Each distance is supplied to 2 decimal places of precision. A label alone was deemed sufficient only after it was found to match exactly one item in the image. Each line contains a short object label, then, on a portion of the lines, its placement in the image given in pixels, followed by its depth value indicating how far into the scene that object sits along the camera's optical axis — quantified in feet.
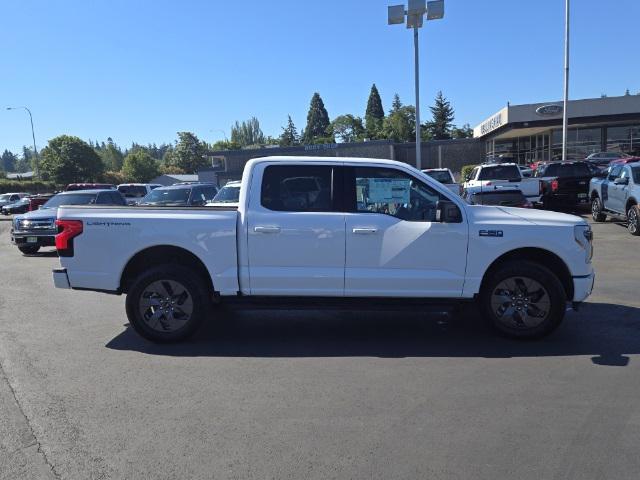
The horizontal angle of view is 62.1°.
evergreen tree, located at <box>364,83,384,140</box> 406.62
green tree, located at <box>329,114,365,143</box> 368.07
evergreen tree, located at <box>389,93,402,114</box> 426.92
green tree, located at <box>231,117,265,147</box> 622.01
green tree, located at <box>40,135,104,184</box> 246.39
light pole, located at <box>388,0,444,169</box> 61.31
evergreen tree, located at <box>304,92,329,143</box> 459.32
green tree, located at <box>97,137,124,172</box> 510.99
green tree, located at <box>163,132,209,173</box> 442.91
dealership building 120.26
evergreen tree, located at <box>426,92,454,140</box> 317.42
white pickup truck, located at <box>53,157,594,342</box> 18.62
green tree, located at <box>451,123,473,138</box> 318.24
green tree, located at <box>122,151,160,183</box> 318.24
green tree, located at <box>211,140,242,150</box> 433.32
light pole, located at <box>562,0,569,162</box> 88.94
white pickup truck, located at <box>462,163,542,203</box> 56.08
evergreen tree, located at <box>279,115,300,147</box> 448.65
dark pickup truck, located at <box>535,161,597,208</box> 61.57
